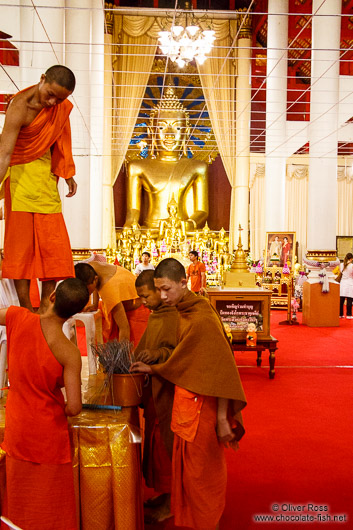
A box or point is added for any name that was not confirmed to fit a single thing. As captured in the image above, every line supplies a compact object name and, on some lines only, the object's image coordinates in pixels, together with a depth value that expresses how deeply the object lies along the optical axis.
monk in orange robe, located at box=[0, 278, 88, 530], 2.05
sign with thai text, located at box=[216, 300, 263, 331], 5.66
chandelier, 10.17
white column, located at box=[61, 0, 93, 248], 7.74
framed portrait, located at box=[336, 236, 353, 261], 18.95
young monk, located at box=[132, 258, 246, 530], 2.34
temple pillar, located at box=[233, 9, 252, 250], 14.55
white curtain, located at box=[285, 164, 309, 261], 18.81
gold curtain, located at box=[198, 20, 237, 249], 14.45
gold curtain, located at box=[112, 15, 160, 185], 14.49
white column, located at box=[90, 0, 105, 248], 11.60
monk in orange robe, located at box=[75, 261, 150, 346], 3.25
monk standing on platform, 2.59
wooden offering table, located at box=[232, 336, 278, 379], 5.45
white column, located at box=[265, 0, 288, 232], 11.97
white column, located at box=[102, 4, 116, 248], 14.11
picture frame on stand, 11.31
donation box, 5.65
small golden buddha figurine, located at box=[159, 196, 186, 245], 14.01
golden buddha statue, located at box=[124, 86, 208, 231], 16.12
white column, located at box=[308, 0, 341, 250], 9.03
